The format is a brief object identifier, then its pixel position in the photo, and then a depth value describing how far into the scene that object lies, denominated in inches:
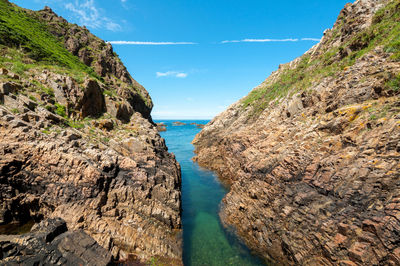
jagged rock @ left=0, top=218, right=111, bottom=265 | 314.7
